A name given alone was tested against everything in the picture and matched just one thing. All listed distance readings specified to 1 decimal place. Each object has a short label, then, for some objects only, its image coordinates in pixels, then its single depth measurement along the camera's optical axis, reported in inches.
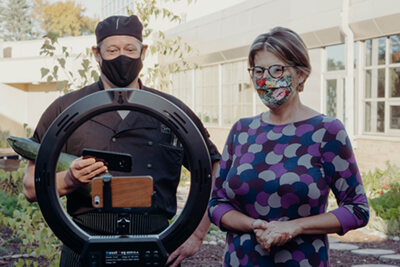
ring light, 67.4
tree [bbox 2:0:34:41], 2554.1
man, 92.5
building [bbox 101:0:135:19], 279.2
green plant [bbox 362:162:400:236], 290.9
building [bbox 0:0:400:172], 451.5
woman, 93.1
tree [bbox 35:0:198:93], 201.6
